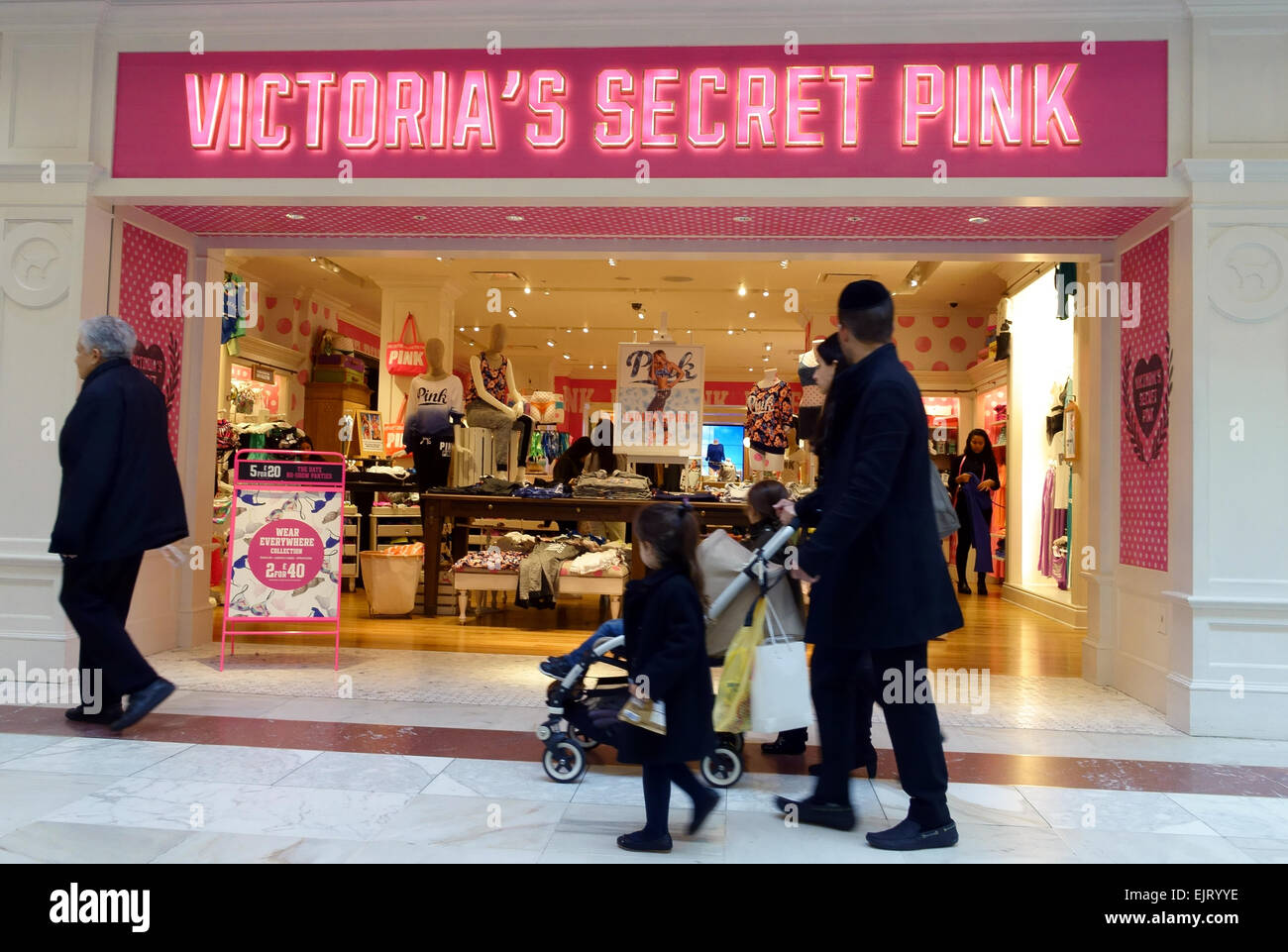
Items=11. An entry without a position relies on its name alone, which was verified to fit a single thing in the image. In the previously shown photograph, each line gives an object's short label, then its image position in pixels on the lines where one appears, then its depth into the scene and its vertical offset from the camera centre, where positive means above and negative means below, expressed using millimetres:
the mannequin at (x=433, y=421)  8523 +558
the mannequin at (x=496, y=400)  8922 +808
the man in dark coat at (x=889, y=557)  2600 -206
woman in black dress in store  9703 -16
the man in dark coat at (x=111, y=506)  3578 -110
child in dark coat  2510 -492
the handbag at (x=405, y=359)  11023 +1468
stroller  3191 -795
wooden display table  7035 -215
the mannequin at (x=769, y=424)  8438 +557
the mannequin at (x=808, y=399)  6291 +730
